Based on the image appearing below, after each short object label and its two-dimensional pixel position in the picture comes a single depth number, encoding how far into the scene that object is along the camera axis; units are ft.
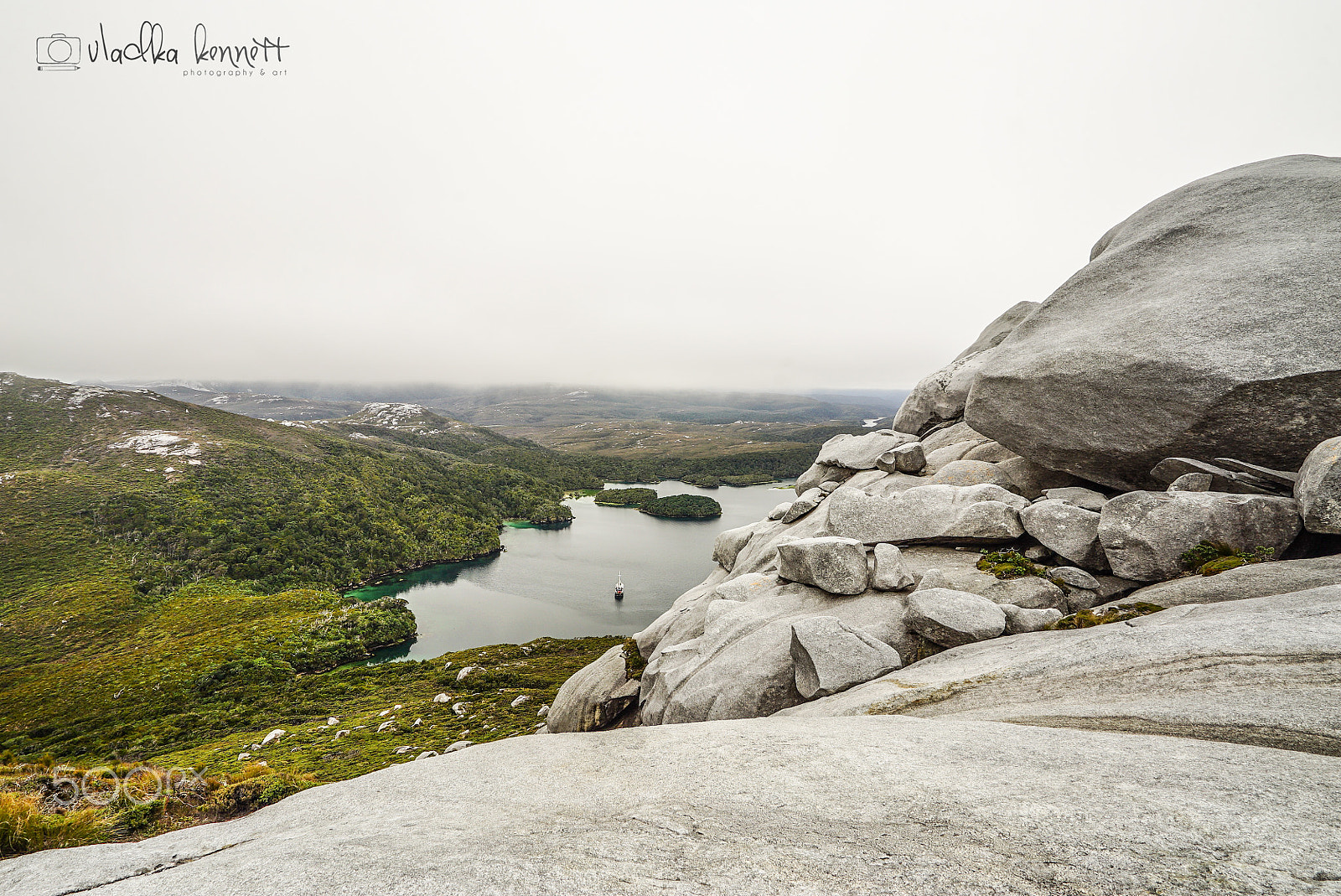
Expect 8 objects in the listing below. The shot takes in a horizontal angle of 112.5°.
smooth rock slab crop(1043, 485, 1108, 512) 44.32
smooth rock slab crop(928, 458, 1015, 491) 55.11
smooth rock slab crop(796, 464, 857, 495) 84.02
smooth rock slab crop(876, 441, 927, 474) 69.15
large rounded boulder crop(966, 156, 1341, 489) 34.42
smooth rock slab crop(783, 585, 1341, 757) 18.31
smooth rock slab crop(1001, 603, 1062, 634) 34.27
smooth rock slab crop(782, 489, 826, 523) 76.95
